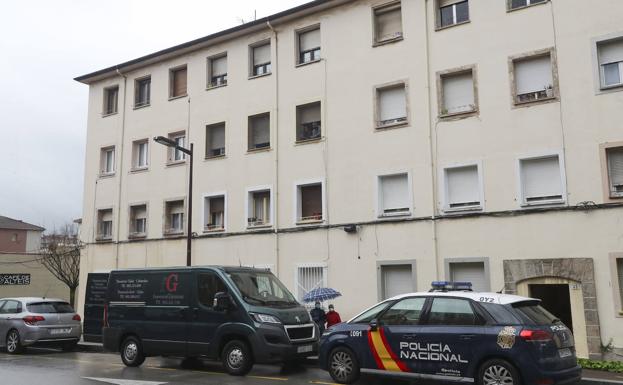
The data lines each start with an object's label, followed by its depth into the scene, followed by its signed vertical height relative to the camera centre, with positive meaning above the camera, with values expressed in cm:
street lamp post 1703 +304
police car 845 -99
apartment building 1430 +382
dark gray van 1131 -74
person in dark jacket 1512 -92
